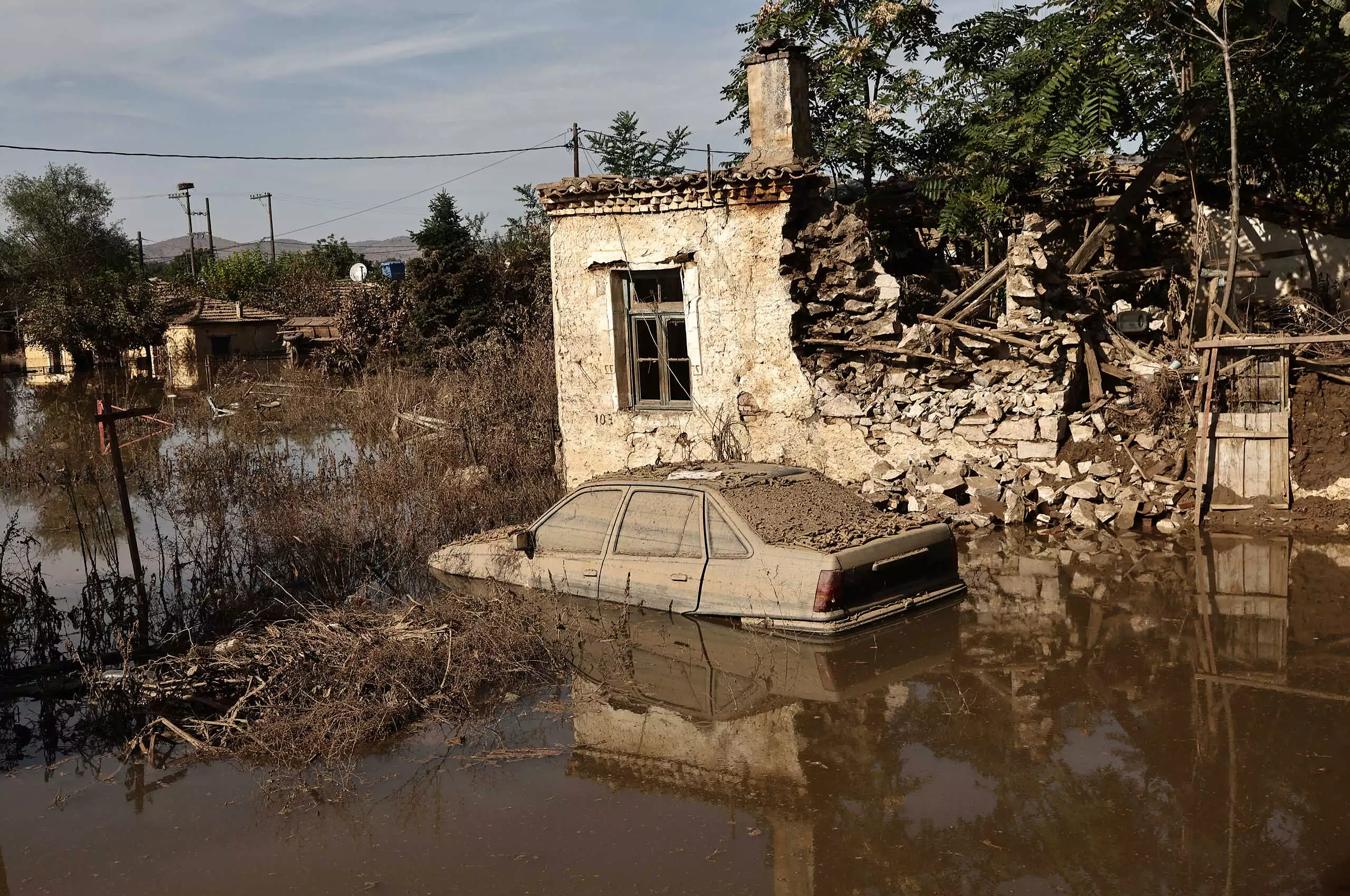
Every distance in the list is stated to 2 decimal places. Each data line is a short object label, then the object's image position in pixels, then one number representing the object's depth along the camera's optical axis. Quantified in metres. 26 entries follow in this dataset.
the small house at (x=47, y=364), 38.72
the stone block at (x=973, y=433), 12.11
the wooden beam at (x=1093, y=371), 12.21
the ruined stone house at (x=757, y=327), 12.27
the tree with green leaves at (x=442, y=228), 28.44
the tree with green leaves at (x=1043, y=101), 12.86
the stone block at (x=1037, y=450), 11.83
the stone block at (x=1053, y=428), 11.80
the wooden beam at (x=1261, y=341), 10.48
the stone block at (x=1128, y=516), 11.16
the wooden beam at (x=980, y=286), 12.75
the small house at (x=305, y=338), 35.69
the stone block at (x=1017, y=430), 11.89
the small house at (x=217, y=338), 37.41
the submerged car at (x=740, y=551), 7.59
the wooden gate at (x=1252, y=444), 10.92
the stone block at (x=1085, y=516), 11.35
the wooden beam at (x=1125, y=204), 13.59
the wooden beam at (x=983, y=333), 12.11
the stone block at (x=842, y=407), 12.42
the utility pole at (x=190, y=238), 58.44
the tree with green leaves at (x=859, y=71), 16.97
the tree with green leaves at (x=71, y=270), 38.78
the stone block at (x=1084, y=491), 11.46
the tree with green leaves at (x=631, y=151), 28.06
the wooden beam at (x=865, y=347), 12.41
